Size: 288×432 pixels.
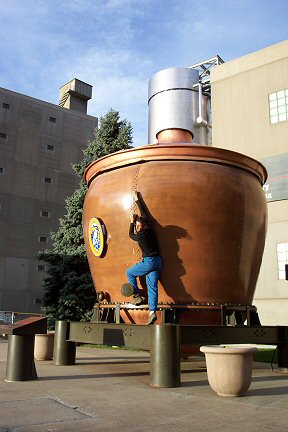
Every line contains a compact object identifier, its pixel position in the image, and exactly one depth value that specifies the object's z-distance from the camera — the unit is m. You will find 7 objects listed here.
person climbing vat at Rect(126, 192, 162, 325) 6.65
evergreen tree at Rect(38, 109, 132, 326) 16.50
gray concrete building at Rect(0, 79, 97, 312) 37.81
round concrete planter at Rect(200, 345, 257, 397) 5.40
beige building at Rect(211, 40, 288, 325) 18.58
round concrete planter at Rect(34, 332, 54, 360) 9.60
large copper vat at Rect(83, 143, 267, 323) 6.91
